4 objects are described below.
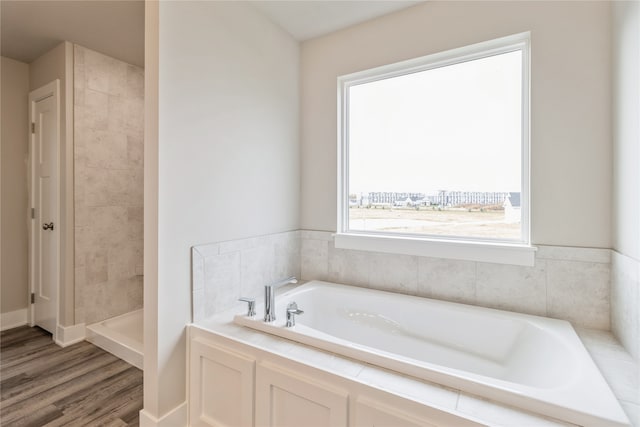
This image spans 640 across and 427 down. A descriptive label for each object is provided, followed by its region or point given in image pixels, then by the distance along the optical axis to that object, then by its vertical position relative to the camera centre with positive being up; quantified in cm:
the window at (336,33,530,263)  188 +45
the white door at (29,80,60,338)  262 +7
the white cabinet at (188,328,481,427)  106 -76
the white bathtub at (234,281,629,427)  100 -65
